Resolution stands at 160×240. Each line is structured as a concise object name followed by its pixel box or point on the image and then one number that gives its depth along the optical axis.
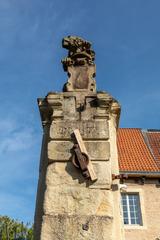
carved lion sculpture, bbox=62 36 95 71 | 4.37
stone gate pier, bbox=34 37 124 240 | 2.91
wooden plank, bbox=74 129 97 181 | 3.11
